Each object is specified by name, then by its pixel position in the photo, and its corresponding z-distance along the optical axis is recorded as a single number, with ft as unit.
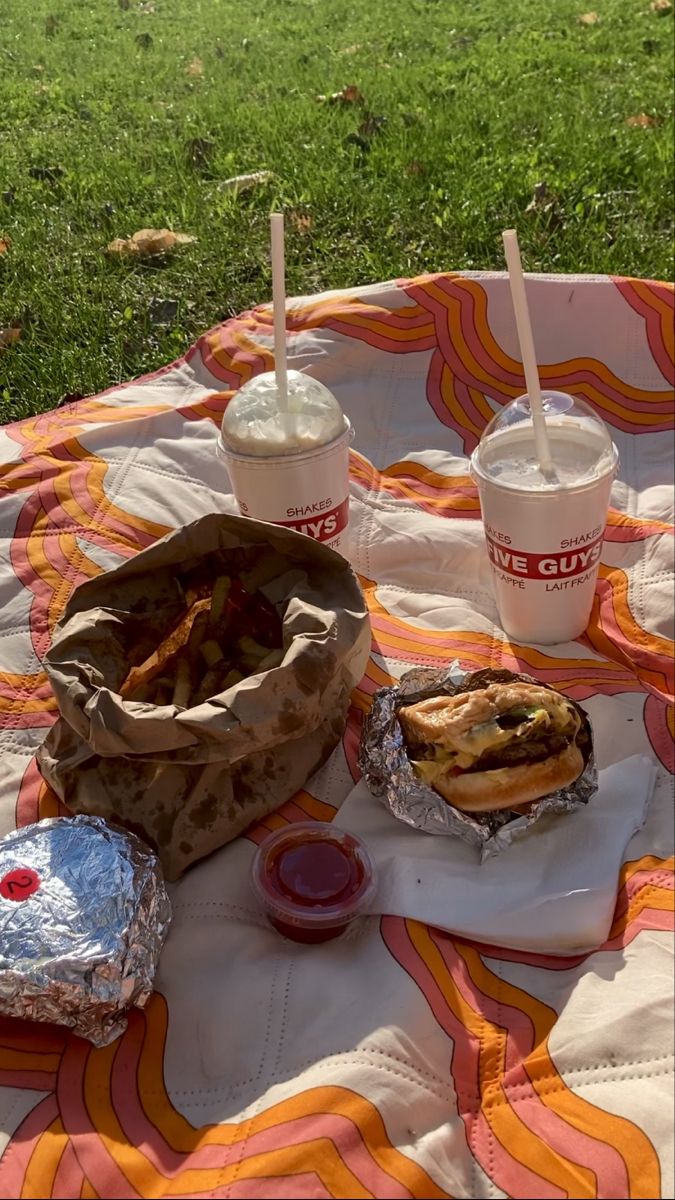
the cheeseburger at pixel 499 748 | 1.88
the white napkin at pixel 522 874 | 1.82
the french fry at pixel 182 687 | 1.98
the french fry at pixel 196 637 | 2.11
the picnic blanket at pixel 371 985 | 1.49
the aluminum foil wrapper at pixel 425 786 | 1.92
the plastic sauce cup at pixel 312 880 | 1.80
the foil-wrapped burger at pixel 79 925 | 1.59
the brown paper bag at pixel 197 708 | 1.85
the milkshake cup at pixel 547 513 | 2.27
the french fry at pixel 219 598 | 2.13
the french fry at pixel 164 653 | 2.07
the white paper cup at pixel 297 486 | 2.41
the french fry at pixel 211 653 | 2.07
